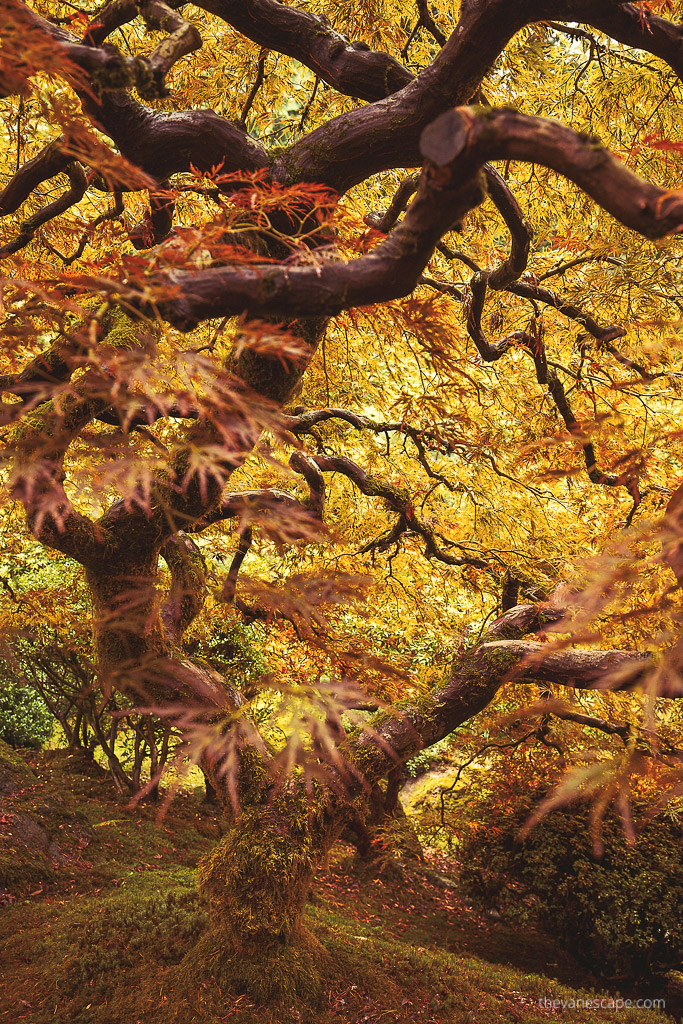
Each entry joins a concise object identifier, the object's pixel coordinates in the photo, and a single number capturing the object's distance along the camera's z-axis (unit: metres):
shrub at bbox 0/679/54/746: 8.71
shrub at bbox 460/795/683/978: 5.24
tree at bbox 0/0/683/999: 1.26
